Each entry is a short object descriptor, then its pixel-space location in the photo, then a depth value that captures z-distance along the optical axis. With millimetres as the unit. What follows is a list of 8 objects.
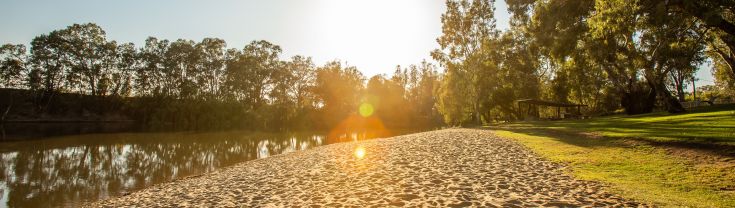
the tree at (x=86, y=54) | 68312
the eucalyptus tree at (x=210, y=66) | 72562
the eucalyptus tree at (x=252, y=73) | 72938
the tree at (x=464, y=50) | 47938
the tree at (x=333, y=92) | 82562
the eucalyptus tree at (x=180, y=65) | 71125
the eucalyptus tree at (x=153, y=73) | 71875
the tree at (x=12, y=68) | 65312
